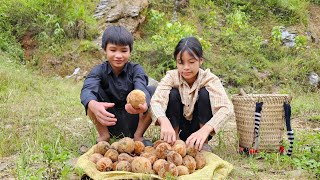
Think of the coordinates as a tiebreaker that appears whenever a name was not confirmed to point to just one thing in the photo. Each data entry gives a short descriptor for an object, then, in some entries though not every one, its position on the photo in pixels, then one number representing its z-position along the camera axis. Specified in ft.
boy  9.97
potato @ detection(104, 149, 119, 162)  8.05
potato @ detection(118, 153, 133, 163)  7.88
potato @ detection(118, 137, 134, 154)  8.21
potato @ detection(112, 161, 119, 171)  7.79
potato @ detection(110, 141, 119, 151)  8.29
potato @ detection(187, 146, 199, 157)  8.35
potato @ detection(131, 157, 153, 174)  7.43
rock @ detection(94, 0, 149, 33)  29.17
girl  9.25
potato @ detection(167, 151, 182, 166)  7.77
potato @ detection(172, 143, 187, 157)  8.05
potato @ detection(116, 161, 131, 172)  7.56
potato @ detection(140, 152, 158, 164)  7.74
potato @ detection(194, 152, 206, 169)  8.20
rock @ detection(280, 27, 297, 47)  29.95
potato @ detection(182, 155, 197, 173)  7.92
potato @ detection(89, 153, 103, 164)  8.10
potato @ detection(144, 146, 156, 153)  8.20
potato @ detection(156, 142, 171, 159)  7.92
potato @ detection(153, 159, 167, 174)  7.43
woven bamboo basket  9.92
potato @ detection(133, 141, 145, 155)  8.38
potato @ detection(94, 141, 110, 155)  8.50
